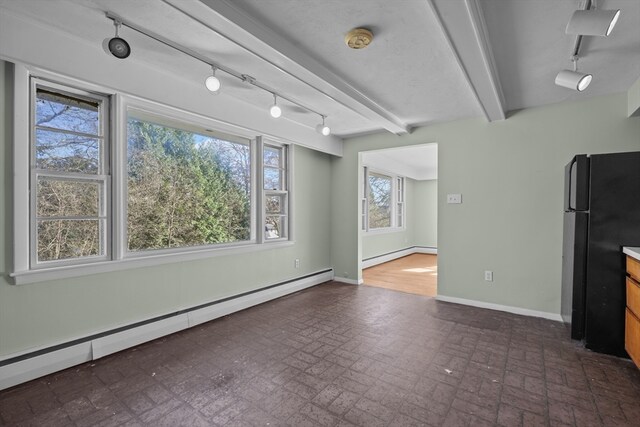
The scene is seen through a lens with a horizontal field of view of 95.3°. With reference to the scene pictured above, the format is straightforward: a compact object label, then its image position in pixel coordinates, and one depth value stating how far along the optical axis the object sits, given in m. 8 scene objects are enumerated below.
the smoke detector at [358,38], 2.00
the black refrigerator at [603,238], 2.45
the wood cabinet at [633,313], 2.16
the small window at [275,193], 4.25
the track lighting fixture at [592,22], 1.56
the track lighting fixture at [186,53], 1.94
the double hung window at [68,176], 2.27
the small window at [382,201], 6.67
